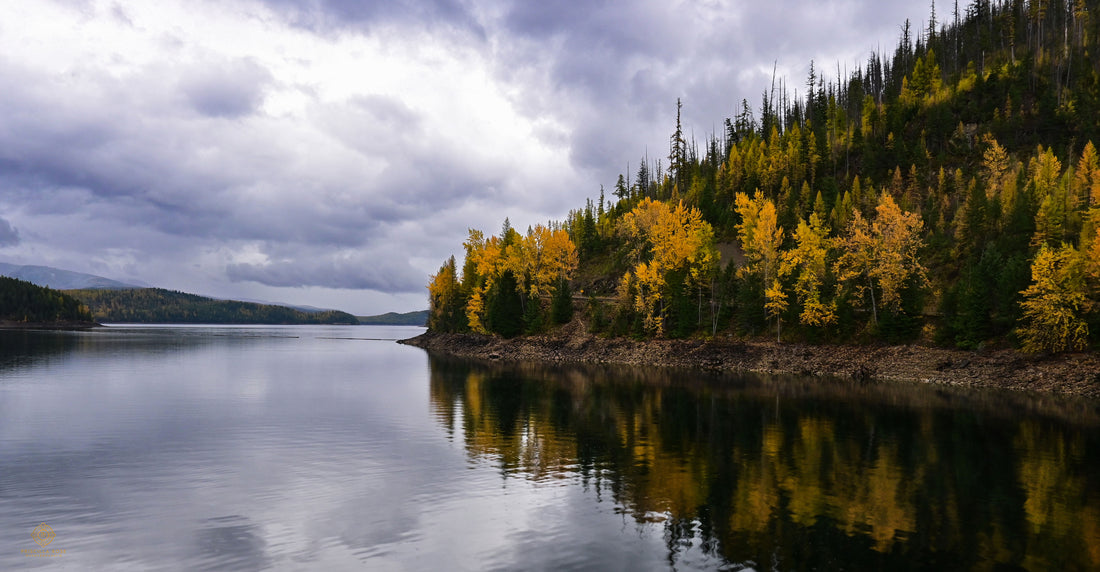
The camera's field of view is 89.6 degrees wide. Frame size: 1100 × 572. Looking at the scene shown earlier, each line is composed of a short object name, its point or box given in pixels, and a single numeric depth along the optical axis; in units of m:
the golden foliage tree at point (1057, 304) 50.31
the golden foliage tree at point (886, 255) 65.88
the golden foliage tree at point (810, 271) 69.50
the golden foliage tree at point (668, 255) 83.44
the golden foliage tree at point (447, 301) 124.12
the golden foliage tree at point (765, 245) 76.06
